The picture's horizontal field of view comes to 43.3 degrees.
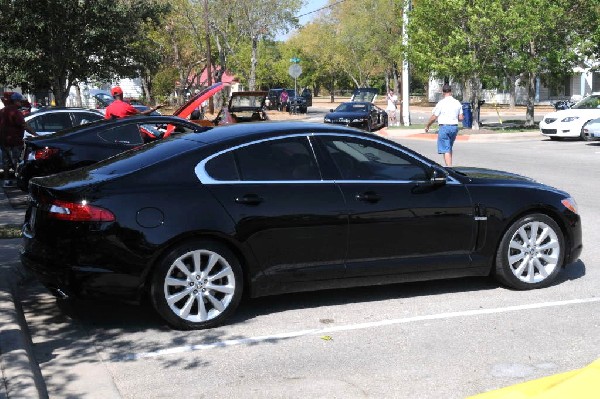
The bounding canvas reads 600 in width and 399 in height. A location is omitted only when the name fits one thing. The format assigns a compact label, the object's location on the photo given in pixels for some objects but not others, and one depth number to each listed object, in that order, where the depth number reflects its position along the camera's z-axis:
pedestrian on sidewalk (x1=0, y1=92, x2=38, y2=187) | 13.75
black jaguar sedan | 5.61
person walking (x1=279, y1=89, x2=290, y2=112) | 54.22
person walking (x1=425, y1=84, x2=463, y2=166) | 13.65
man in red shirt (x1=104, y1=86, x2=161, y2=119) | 13.08
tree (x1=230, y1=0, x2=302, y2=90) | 43.72
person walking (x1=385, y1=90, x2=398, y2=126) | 34.88
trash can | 30.81
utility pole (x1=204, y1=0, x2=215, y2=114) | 38.28
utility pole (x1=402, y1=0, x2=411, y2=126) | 31.27
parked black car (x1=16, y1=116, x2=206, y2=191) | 10.89
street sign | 43.62
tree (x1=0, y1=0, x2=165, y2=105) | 20.84
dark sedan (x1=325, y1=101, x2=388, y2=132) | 30.56
